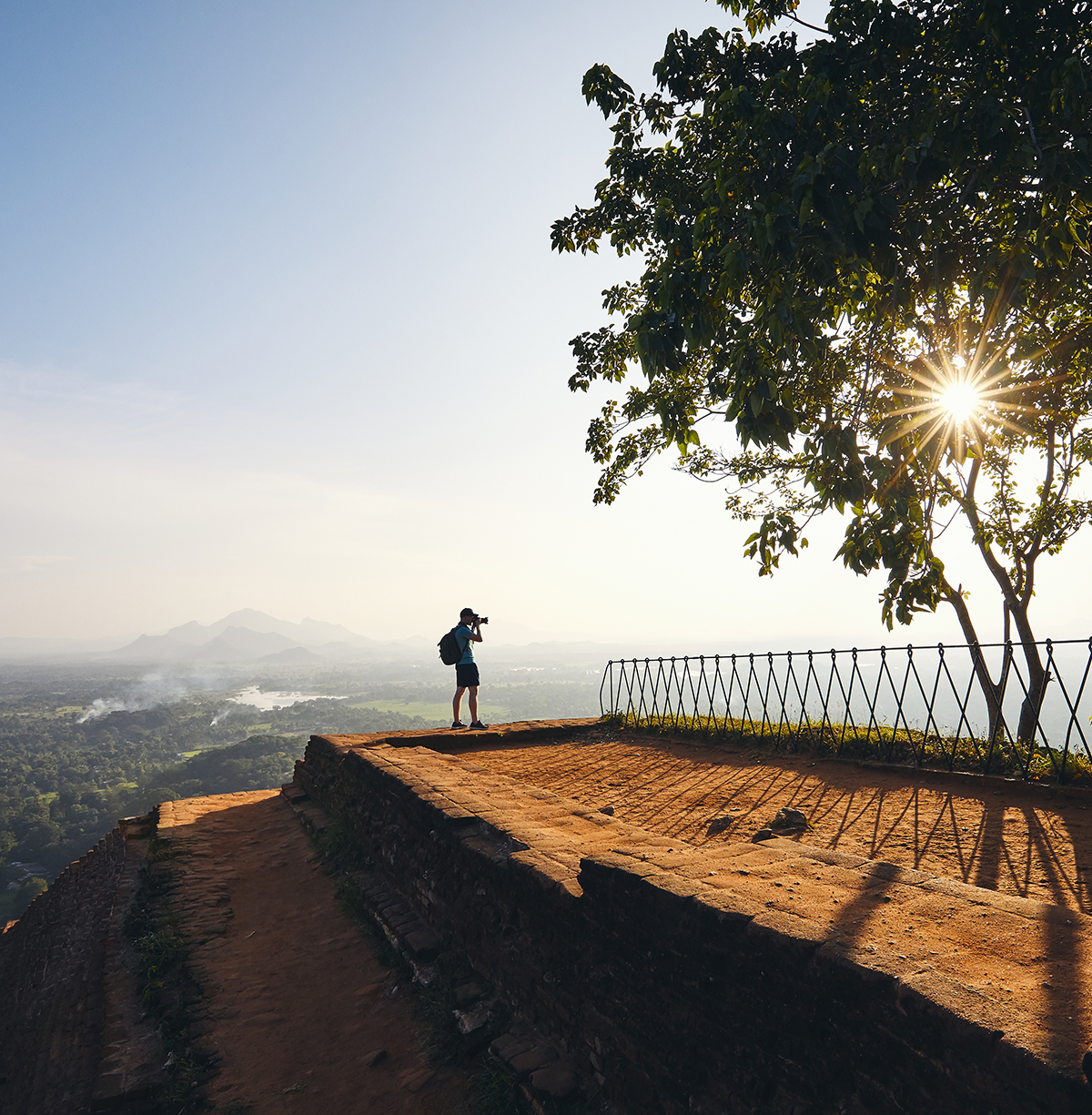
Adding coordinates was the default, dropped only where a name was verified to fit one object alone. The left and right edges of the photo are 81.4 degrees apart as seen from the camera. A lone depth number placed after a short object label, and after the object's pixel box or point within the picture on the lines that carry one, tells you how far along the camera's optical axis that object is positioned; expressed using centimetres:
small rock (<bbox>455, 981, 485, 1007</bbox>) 443
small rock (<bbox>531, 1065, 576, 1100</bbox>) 351
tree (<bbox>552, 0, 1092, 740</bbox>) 382
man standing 1025
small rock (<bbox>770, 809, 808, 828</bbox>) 507
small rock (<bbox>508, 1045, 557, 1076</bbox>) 371
